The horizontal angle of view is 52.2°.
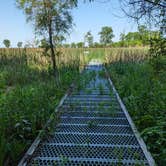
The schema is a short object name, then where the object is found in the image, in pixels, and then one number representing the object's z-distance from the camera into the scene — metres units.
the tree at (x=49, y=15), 6.29
